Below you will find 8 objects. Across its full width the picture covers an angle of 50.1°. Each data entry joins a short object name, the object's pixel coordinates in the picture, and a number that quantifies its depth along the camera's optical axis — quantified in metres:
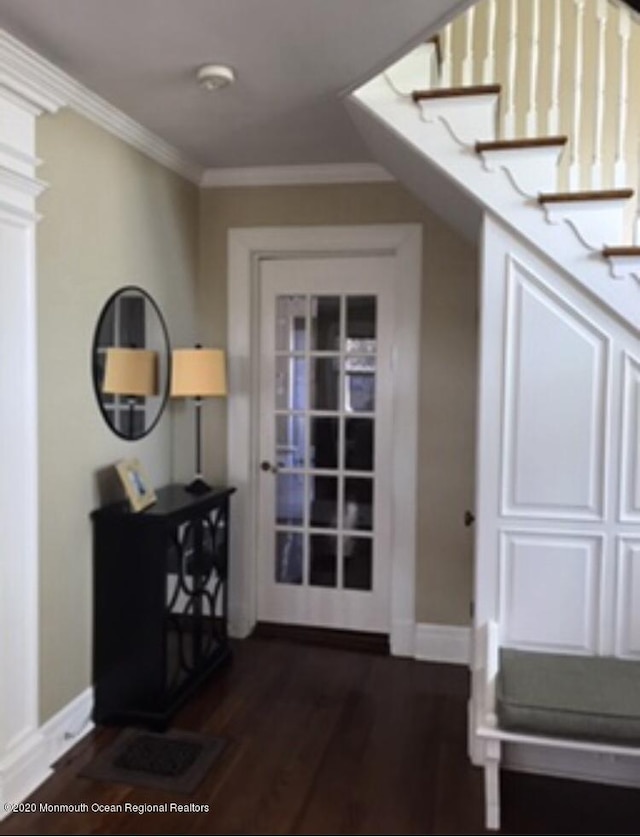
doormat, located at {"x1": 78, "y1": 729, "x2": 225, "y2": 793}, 2.37
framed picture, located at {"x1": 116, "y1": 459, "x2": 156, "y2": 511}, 2.80
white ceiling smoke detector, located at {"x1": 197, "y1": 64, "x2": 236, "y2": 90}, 2.30
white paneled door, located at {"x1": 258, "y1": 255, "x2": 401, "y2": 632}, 3.56
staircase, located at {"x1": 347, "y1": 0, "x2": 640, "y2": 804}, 2.33
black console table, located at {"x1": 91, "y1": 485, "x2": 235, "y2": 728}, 2.71
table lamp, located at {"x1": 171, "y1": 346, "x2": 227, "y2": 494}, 3.23
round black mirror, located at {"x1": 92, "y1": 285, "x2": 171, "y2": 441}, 2.83
